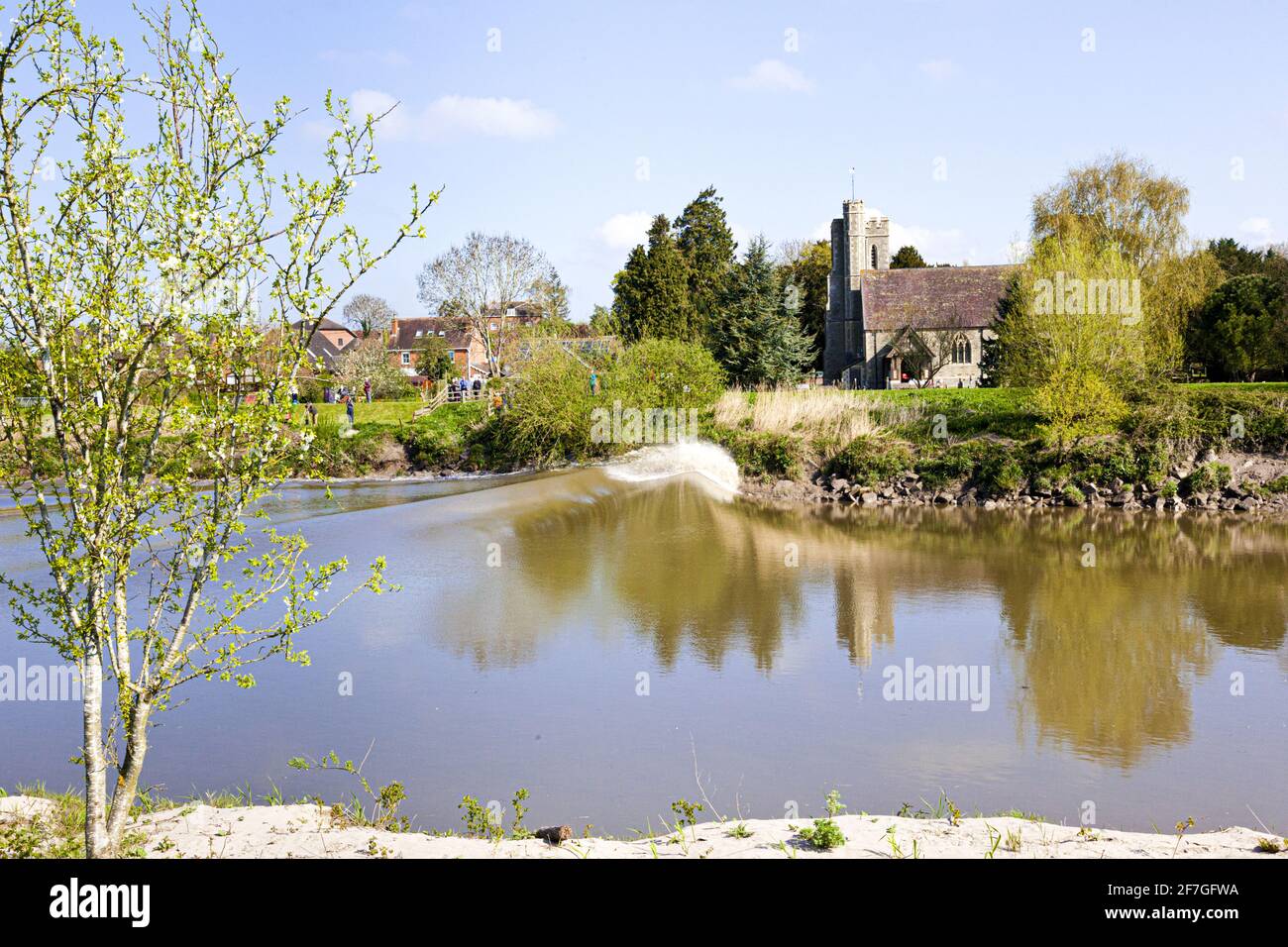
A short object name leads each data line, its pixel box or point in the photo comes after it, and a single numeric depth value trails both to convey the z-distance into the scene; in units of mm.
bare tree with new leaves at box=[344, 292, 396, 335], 96094
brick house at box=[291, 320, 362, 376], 86500
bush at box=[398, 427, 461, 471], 39219
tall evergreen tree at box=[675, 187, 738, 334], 57172
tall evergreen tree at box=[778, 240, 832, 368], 68750
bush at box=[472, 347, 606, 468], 36062
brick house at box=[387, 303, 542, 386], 59953
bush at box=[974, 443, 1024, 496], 29453
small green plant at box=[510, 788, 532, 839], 7488
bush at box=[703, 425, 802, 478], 31344
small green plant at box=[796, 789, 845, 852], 6820
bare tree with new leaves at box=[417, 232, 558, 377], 54375
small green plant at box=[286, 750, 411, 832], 7953
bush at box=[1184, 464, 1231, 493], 28156
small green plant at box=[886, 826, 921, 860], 6499
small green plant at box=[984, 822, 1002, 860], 6535
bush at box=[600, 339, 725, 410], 34781
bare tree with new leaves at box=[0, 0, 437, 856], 6211
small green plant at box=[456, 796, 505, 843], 7586
